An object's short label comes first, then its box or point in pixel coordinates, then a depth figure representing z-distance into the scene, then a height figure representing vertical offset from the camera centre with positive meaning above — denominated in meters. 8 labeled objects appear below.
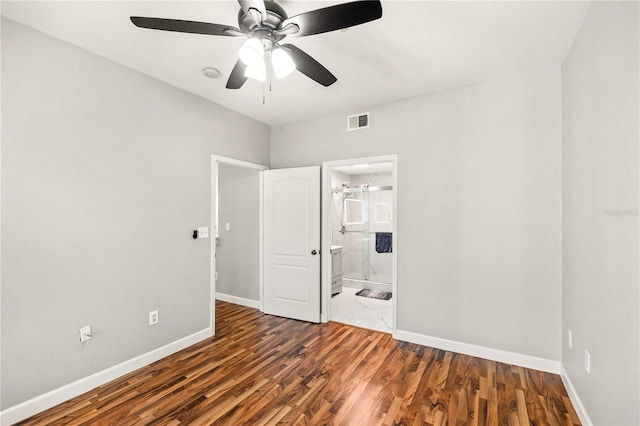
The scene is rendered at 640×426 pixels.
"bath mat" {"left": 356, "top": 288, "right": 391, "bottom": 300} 5.13 -1.42
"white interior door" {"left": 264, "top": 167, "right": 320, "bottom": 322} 3.88 -0.37
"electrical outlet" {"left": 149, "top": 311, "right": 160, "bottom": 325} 2.82 -0.98
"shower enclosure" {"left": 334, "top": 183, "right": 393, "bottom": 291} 6.04 -0.42
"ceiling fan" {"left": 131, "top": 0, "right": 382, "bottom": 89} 1.44 +1.03
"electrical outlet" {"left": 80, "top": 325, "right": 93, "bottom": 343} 2.34 -0.94
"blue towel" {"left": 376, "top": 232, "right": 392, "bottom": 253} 6.02 -0.55
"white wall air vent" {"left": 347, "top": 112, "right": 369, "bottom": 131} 3.62 +1.17
